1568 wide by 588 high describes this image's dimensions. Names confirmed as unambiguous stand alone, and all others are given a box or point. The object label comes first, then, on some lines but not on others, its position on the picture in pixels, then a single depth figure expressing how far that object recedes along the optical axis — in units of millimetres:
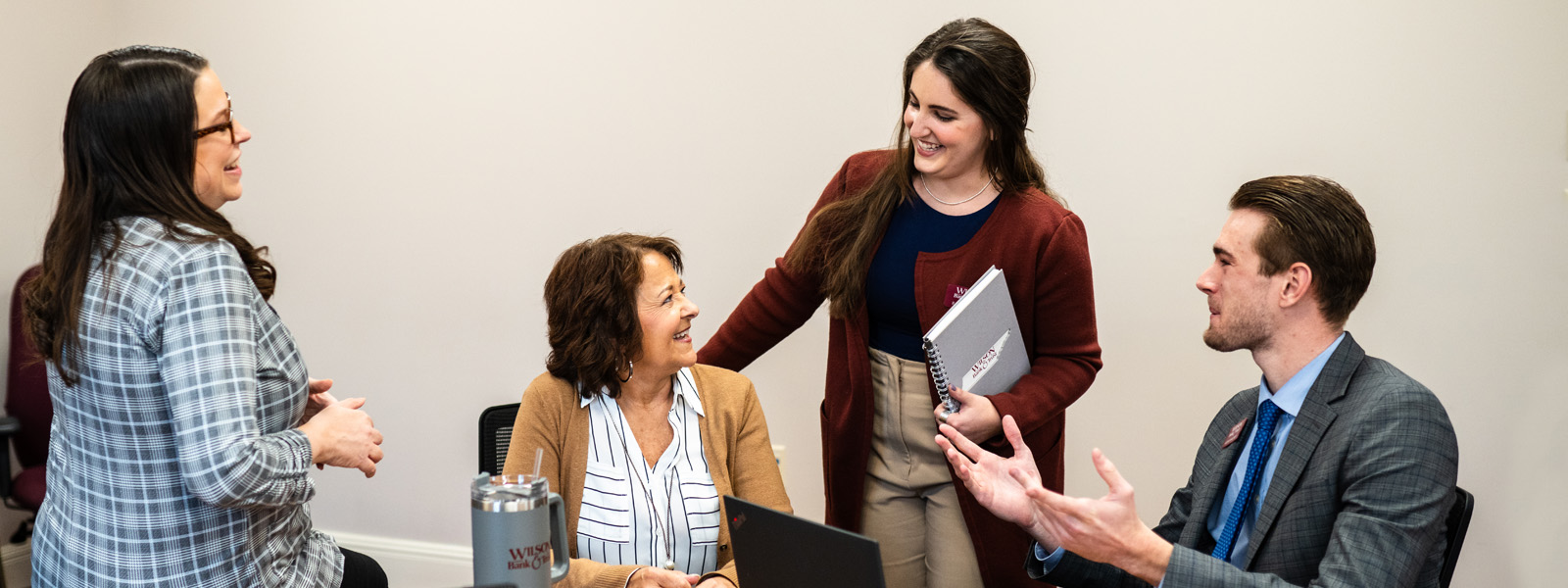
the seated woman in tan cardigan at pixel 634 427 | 2006
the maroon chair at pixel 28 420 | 3371
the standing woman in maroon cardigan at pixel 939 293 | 2012
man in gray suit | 1463
